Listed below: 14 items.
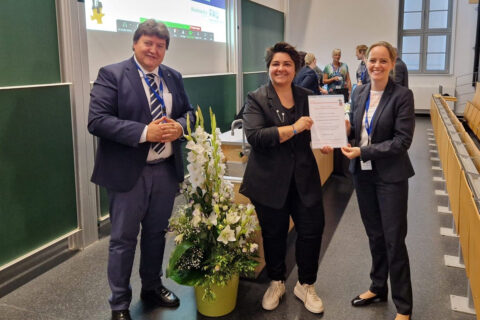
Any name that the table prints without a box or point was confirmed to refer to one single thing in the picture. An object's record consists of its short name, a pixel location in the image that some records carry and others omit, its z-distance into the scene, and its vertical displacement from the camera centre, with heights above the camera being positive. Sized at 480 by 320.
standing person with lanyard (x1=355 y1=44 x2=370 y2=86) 6.31 +0.45
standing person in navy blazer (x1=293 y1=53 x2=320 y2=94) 5.48 +0.17
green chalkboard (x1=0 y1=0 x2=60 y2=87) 2.77 +0.34
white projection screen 3.90 +0.68
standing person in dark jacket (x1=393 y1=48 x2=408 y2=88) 4.53 +0.20
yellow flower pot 2.43 -1.15
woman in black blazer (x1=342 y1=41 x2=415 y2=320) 2.15 -0.32
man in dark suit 2.20 -0.25
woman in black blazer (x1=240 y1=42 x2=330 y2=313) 2.23 -0.35
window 11.37 +1.49
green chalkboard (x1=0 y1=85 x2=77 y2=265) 2.81 -0.51
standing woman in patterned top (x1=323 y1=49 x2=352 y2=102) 8.14 +0.30
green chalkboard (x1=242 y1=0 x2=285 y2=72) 7.40 +1.13
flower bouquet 2.28 -0.71
